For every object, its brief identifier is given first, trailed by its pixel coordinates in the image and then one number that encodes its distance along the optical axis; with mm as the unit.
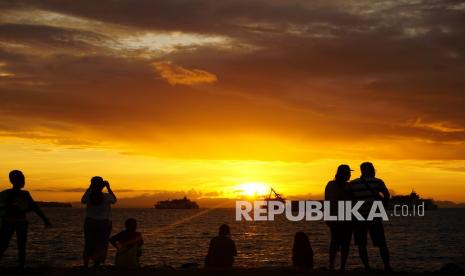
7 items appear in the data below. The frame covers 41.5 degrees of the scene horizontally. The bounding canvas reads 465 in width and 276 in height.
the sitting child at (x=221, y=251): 15477
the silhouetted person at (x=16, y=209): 13367
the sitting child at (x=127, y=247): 14508
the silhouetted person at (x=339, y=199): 13375
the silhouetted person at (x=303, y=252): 15484
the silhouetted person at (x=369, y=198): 13016
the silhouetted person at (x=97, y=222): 14344
